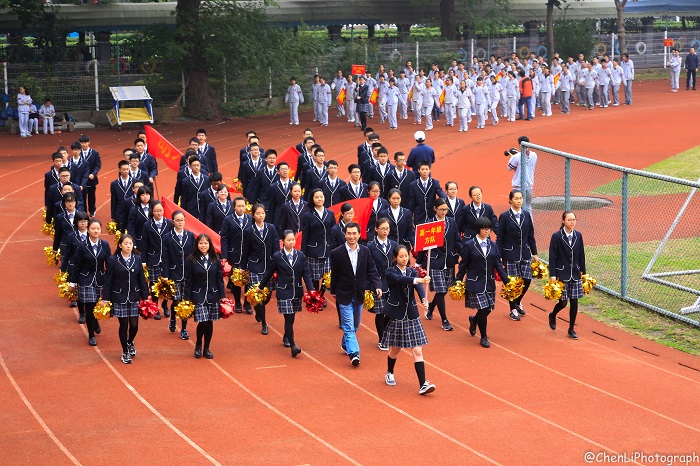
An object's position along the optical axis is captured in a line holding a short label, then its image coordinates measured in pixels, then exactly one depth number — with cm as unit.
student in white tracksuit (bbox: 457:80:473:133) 3234
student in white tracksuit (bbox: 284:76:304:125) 3466
